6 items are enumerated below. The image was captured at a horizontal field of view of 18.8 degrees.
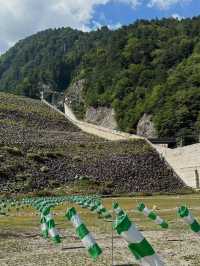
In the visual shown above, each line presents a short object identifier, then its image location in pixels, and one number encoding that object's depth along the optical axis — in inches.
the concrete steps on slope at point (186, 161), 2504.9
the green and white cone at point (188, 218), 550.0
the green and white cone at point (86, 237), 481.1
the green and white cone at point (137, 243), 347.9
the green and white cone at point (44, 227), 805.5
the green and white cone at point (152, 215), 754.8
